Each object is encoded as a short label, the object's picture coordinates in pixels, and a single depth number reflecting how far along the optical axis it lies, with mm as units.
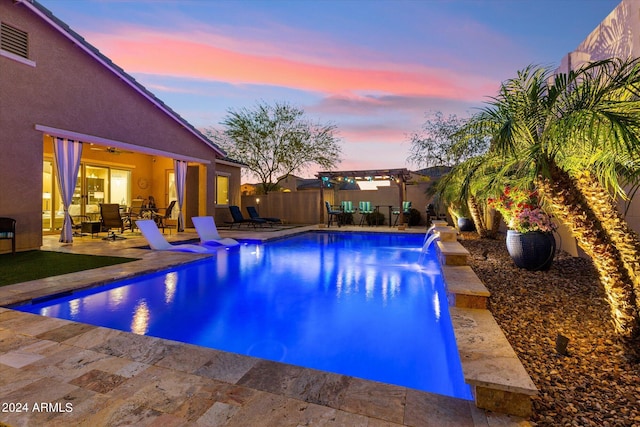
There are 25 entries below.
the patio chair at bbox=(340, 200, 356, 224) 15148
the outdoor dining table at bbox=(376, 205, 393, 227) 14945
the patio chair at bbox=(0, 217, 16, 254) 6230
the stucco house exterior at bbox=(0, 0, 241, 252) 6812
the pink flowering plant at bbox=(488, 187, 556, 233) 4887
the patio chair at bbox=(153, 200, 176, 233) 11648
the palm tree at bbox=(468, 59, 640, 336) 2309
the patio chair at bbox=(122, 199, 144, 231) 11348
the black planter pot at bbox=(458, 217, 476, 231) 11211
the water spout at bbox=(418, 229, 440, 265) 7630
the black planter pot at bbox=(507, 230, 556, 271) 4723
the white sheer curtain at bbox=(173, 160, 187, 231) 11477
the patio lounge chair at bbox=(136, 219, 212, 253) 7379
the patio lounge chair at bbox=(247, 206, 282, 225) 13770
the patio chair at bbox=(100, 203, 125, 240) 9250
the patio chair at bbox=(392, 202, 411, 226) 13653
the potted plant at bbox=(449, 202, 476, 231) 11227
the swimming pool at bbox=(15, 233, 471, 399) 2906
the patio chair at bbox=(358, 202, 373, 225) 14906
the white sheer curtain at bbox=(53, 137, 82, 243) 7816
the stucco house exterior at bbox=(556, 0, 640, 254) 4500
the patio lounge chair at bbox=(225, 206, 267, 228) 13195
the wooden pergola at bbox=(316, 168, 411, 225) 13604
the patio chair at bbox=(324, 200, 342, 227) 14445
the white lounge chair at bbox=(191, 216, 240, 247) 8680
